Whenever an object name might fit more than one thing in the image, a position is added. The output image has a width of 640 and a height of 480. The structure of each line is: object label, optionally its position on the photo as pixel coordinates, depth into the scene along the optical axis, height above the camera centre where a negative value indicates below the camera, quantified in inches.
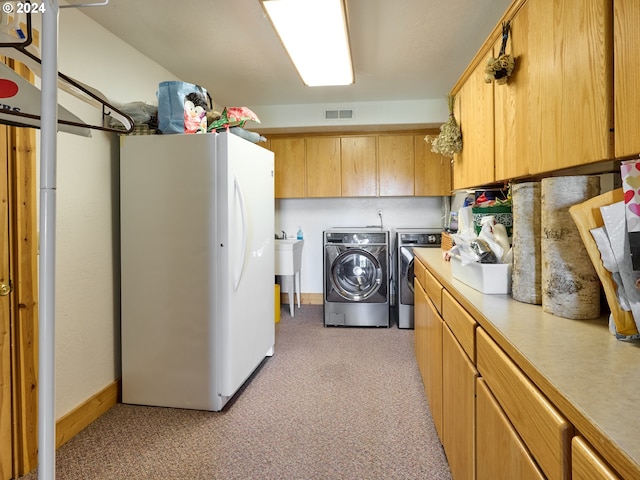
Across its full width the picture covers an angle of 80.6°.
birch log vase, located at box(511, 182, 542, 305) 52.6 -1.2
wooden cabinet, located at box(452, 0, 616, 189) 35.7 +18.4
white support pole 26.0 -0.8
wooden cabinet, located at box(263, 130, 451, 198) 172.4 +33.6
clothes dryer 156.3 -10.0
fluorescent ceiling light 75.5 +47.5
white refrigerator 87.5 -6.6
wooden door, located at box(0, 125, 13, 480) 66.2 -15.5
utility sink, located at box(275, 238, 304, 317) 165.5 -8.8
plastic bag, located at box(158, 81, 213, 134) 90.3 +31.5
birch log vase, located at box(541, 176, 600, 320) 44.6 -2.5
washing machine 157.0 -16.6
